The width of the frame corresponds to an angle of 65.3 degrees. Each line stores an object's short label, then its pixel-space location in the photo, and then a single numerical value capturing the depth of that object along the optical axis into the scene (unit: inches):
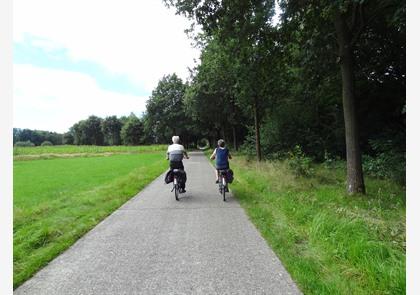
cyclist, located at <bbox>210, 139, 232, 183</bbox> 427.2
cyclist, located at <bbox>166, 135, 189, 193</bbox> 422.9
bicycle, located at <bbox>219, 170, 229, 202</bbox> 397.0
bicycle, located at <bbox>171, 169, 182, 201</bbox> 400.0
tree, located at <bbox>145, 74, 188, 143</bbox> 2400.3
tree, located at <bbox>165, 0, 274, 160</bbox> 399.2
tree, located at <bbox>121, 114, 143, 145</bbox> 4079.7
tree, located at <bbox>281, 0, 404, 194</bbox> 375.9
